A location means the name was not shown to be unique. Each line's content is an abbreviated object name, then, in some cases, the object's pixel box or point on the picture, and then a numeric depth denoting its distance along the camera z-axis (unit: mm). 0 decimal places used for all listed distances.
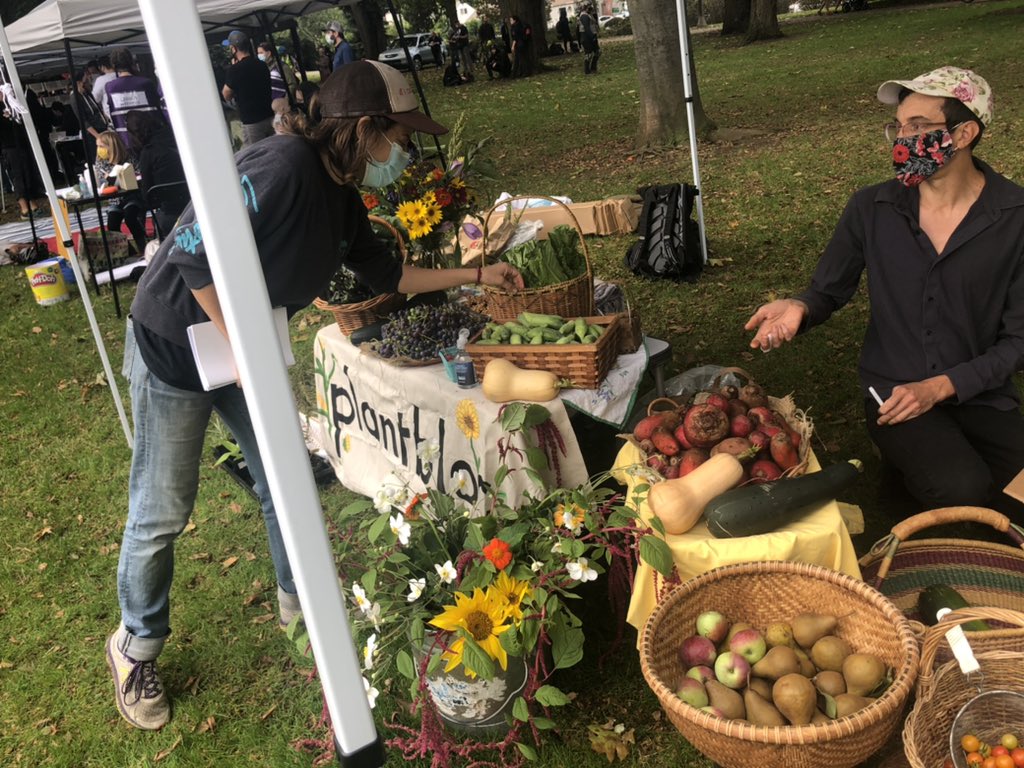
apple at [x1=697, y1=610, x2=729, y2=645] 2230
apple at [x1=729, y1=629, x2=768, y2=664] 2176
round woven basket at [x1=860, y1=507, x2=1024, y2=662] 2555
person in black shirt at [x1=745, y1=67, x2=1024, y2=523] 2635
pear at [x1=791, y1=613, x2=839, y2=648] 2176
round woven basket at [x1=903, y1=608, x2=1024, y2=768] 1927
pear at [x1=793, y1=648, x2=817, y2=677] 2141
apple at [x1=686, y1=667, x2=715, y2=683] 2117
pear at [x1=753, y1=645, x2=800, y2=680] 2109
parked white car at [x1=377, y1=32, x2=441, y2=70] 29812
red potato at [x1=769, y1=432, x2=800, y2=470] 2469
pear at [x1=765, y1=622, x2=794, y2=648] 2221
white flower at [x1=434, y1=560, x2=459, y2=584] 2201
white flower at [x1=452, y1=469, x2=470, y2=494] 2522
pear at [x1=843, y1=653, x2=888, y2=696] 2010
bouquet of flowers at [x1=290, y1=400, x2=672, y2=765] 2201
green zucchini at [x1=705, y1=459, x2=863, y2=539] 2234
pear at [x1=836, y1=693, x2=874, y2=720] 1946
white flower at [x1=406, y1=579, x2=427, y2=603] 2236
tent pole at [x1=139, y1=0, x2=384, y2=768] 1171
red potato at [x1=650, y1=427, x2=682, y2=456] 2549
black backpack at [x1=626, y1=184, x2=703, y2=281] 5926
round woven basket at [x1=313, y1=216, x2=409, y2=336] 3382
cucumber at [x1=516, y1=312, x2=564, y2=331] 2918
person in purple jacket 7406
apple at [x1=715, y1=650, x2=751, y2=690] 2115
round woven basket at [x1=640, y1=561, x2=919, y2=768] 1803
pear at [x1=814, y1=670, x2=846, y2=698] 2041
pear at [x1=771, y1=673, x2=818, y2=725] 1979
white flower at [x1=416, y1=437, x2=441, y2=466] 2607
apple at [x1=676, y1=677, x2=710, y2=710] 2021
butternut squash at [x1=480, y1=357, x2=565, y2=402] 2744
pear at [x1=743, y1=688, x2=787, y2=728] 1979
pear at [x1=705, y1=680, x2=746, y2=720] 2018
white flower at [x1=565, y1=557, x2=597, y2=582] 2197
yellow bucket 7875
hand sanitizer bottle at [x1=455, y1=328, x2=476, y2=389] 2949
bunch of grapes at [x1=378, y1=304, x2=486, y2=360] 3162
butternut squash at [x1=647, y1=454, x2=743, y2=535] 2283
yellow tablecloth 2268
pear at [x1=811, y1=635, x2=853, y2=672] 2104
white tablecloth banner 2854
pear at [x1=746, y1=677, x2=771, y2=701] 2088
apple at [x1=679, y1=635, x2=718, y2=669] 2197
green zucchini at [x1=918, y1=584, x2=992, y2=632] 2426
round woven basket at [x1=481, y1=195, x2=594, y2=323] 3025
